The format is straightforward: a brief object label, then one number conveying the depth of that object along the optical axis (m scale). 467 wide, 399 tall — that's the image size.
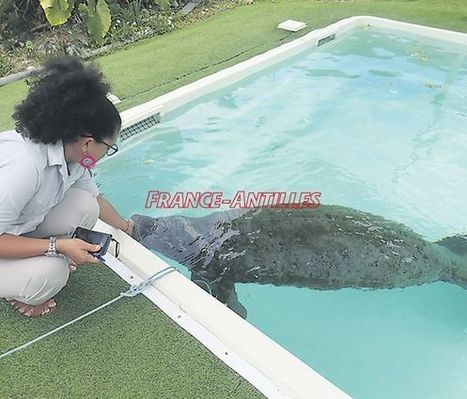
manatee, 3.37
